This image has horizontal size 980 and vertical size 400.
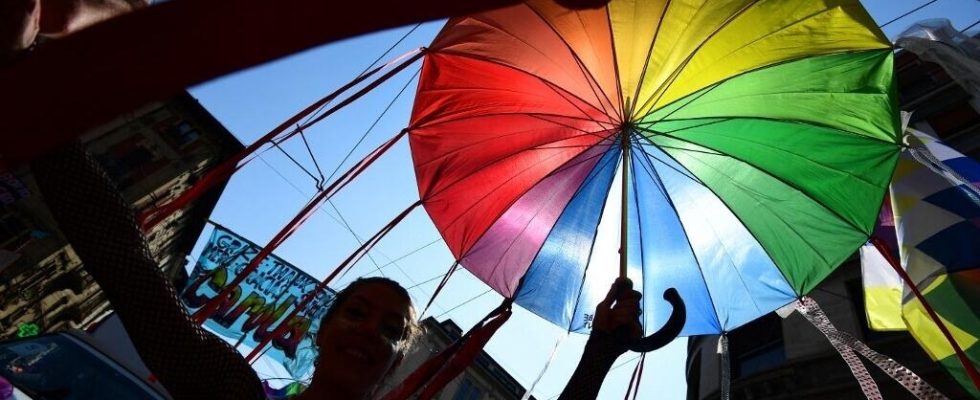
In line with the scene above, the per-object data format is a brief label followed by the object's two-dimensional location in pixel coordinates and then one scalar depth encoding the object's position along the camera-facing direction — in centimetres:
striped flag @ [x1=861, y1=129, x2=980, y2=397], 430
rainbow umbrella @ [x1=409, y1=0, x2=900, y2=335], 402
